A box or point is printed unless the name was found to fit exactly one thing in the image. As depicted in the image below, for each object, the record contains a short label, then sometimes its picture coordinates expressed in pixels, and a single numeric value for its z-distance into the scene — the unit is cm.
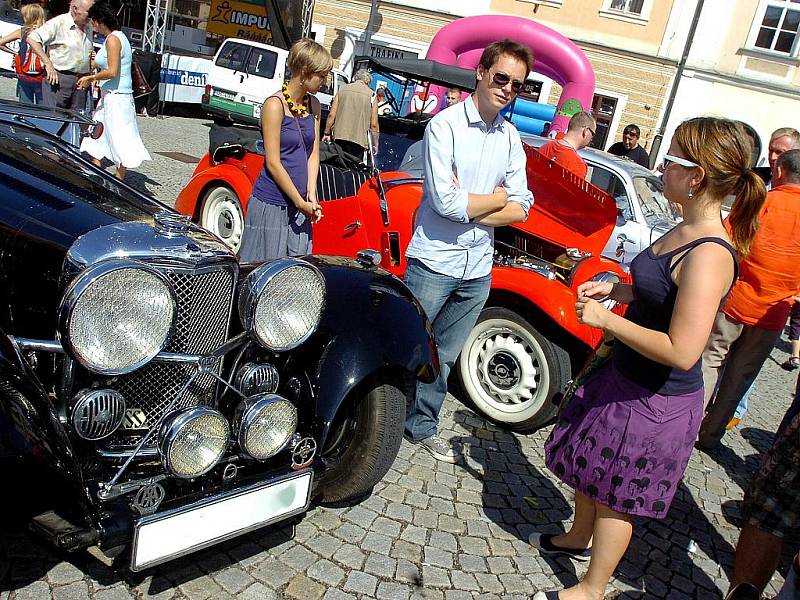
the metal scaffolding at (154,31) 1421
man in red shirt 526
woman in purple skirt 204
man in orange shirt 365
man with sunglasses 281
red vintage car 368
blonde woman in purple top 335
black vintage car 185
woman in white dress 579
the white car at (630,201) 642
